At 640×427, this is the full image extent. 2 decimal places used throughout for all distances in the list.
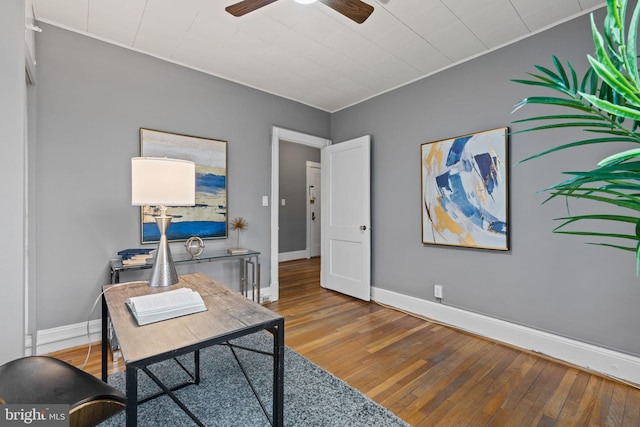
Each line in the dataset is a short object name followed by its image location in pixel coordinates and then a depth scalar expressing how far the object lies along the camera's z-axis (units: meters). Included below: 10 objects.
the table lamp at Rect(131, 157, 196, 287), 1.53
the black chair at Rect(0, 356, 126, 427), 1.00
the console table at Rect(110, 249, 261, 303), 2.35
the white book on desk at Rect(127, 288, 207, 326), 1.23
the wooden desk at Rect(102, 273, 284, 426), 0.97
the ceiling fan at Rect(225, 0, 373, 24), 1.66
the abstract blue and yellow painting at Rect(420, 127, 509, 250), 2.53
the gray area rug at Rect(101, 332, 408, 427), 1.57
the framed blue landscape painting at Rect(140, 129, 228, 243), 2.72
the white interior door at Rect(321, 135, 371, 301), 3.56
